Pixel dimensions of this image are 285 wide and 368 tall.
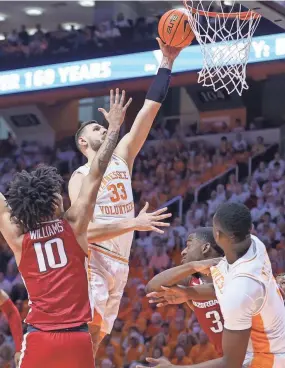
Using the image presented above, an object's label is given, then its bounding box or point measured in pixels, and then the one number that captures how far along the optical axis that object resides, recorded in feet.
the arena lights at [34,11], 63.84
